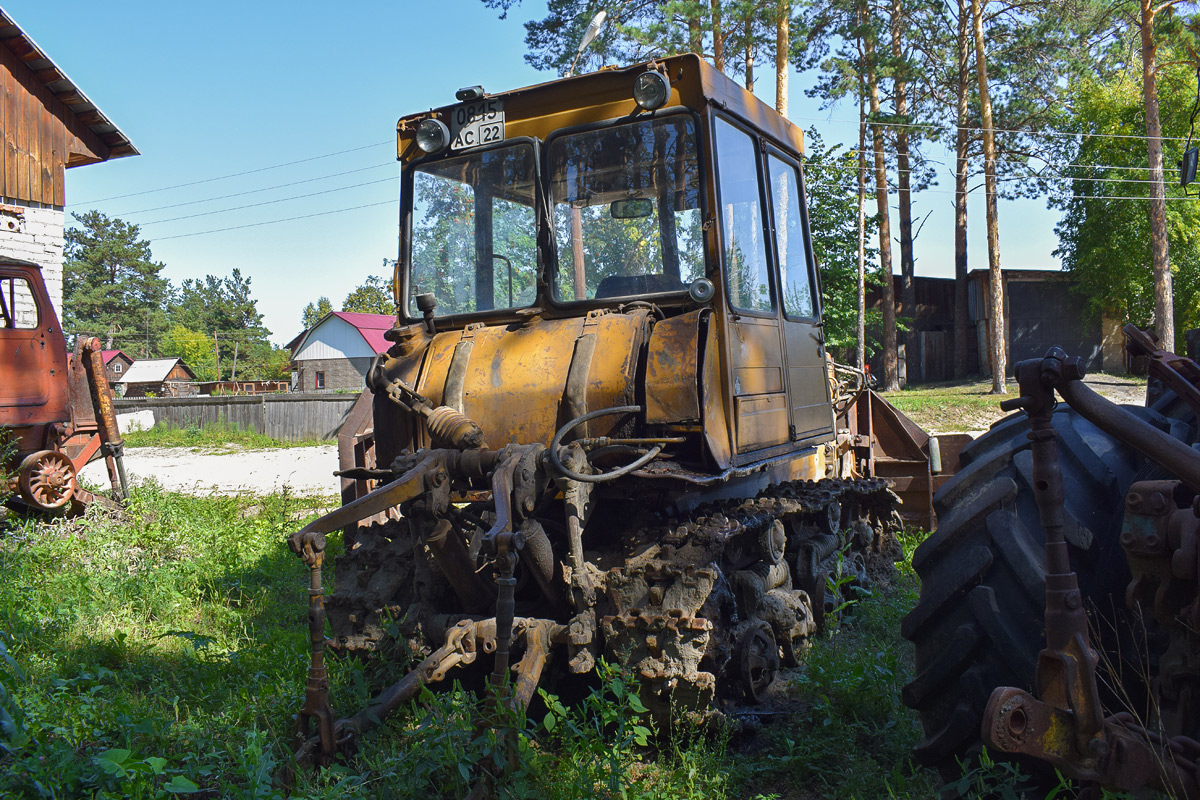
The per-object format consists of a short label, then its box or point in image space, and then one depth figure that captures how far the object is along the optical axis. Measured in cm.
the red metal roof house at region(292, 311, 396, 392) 5228
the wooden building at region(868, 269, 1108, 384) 3022
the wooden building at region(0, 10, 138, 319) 1344
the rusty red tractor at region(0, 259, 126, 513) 909
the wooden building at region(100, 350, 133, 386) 6576
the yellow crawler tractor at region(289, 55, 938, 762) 402
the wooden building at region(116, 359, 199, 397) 5719
